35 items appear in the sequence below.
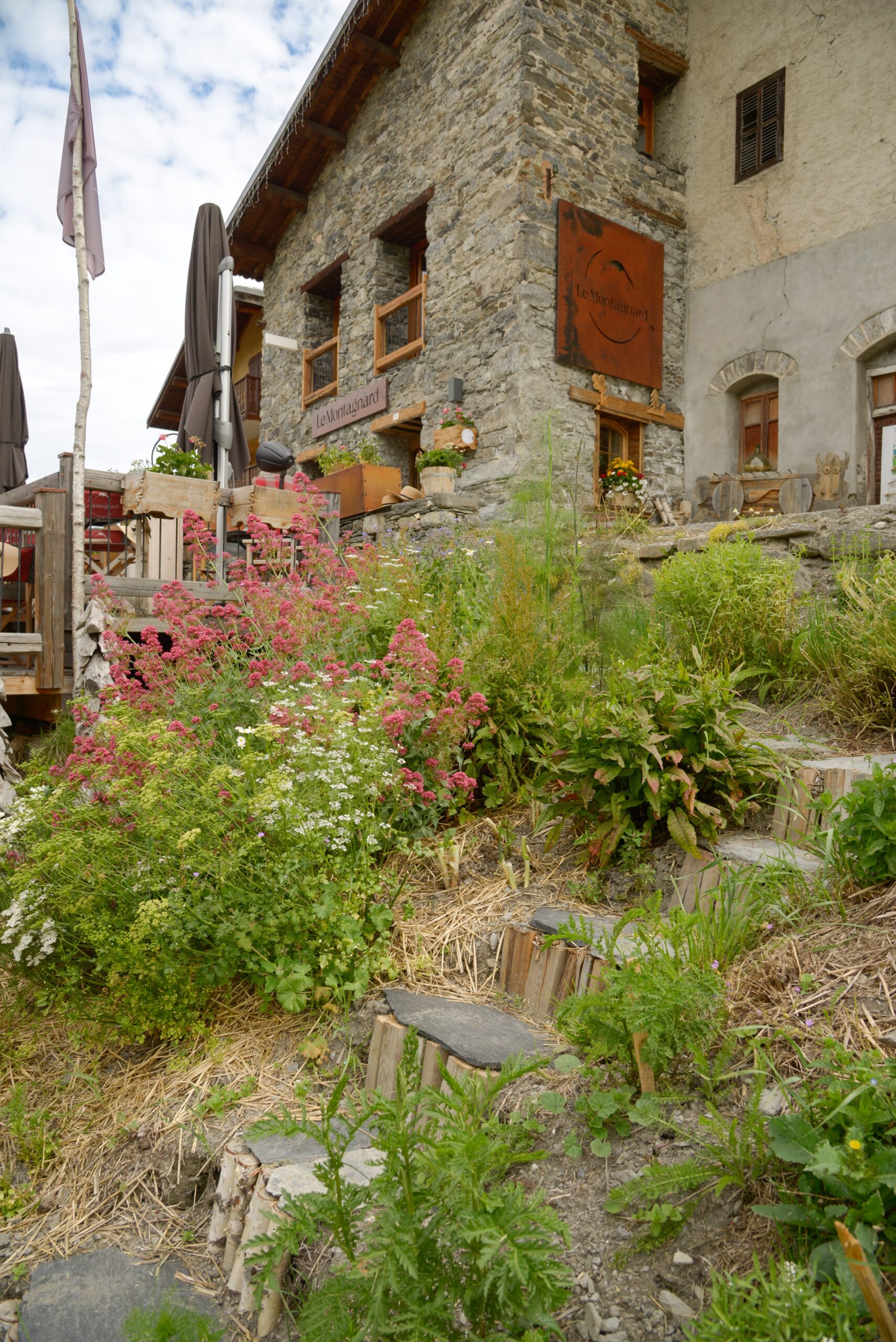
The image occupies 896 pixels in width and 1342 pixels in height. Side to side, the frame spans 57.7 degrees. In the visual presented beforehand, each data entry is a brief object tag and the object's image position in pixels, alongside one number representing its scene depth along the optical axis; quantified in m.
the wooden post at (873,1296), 0.97
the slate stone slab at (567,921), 2.08
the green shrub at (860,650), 3.08
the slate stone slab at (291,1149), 1.80
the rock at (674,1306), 1.24
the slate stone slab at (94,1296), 1.66
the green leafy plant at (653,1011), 1.59
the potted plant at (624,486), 8.80
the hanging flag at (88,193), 5.57
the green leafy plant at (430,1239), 1.20
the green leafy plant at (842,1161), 1.14
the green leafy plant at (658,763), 2.45
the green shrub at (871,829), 1.86
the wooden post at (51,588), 4.85
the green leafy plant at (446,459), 8.43
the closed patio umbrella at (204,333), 7.16
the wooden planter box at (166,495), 4.94
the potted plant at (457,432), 8.47
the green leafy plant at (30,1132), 2.13
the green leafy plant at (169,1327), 1.40
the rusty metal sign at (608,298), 8.38
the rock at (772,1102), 1.45
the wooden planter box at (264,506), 5.39
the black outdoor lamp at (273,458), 6.53
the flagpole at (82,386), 4.93
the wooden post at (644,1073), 1.62
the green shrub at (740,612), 3.60
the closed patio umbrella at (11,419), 9.88
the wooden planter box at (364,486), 8.96
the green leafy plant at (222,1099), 2.07
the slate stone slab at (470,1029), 1.89
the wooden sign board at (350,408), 10.36
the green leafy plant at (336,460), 10.14
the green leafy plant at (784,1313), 1.03
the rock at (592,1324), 1.27
